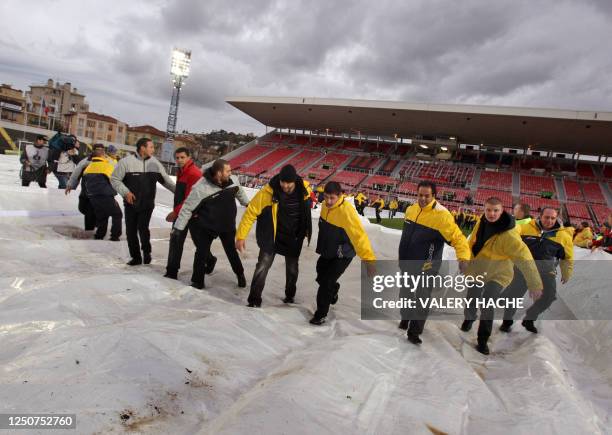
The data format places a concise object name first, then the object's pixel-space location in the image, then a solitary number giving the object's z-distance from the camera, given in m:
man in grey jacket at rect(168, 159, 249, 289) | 3.80
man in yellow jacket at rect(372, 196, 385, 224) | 16.36
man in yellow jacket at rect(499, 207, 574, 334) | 3.93
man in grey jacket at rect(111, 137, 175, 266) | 4.20
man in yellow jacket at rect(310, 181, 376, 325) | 3.38
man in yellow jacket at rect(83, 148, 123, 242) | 5.14
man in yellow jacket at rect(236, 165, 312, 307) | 3.59
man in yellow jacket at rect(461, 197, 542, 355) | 3.40
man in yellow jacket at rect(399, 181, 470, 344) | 3.35
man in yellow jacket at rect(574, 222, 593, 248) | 9.56
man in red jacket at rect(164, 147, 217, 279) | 4.30
